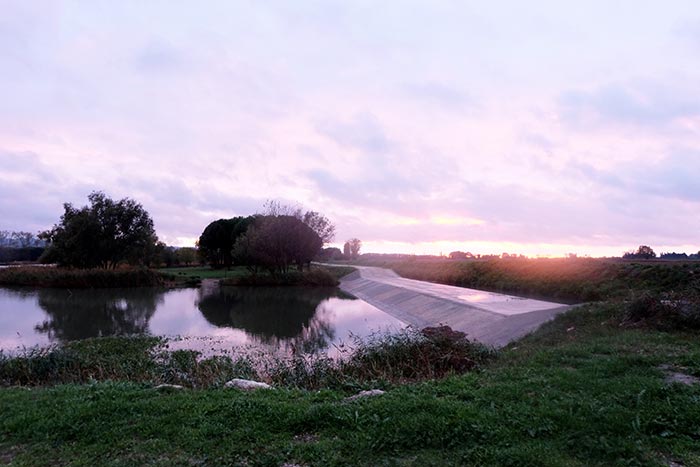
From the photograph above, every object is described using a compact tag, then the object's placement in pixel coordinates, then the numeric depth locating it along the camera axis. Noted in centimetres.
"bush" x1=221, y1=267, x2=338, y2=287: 5016
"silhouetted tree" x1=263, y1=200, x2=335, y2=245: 5312
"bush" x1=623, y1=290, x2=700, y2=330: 1151
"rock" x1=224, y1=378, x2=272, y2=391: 725
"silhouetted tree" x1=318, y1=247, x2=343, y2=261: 12676
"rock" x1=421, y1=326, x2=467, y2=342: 1340
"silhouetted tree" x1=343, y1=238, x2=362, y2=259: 14462
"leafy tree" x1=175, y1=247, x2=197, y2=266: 8751
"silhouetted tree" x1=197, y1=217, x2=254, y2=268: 7262
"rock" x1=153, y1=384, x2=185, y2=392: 703
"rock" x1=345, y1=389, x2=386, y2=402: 635
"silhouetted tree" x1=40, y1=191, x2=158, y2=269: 4928
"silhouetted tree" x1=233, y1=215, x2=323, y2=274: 4978
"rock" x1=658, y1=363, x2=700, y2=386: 688
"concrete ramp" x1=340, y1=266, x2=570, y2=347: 1772
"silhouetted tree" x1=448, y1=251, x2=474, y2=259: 9095
